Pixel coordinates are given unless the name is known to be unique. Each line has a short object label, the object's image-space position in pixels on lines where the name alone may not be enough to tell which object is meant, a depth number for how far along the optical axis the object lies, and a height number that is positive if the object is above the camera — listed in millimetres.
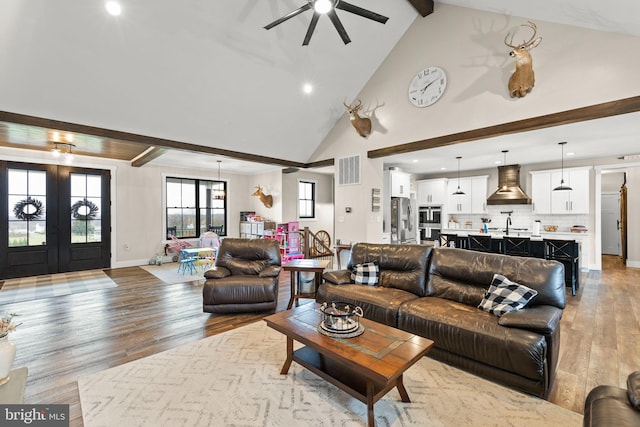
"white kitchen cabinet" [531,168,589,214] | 6578 +469
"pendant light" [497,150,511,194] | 7199 +617
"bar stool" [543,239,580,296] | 4777 -765
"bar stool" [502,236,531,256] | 5418 -646
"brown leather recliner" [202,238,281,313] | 3701 -908
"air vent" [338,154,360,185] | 5836 +898
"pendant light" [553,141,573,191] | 6229 +586
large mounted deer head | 3482 +1807
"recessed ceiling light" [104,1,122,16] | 2939 +2155
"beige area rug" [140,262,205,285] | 5605 -1297
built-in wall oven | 8836 -292
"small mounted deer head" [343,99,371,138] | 5422 +1739
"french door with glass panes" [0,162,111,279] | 5770 -103
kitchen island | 4922 -635
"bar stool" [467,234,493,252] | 5850 -629
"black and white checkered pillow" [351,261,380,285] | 3555 -768
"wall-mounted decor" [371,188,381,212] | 5711 +269
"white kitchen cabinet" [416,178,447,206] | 8664 +647
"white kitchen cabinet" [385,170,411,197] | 6613 +717
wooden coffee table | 1718 -905
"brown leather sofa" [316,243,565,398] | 2125 -903
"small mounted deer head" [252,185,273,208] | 8352 +450
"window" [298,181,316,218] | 8852 +446
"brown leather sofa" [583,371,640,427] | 1228 -902
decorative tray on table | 2094 -837
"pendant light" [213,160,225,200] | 7912 +541
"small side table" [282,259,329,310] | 3895 -774
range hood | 7129 +614
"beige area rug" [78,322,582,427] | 1890 -1363
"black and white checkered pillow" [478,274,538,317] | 2488 -753
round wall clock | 4516 +2076
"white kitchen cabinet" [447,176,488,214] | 8102 +473
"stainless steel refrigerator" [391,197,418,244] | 6625 -191
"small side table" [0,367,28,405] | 1443 -930
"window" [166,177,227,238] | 7980 +202
